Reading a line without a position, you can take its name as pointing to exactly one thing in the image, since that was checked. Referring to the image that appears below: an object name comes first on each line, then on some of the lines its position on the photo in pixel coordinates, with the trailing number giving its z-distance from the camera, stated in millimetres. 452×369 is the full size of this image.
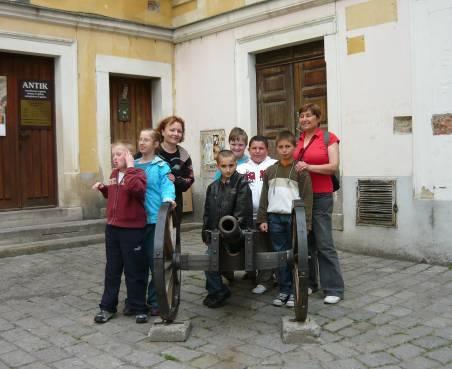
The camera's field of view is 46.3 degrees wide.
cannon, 3586
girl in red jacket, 4121
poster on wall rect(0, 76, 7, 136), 7602
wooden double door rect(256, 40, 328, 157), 7367
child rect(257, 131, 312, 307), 4363
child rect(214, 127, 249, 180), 4859
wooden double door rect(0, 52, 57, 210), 7664
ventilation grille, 6363
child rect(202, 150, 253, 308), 4258
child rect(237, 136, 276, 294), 4773
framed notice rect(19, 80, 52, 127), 7816
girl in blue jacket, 4230
